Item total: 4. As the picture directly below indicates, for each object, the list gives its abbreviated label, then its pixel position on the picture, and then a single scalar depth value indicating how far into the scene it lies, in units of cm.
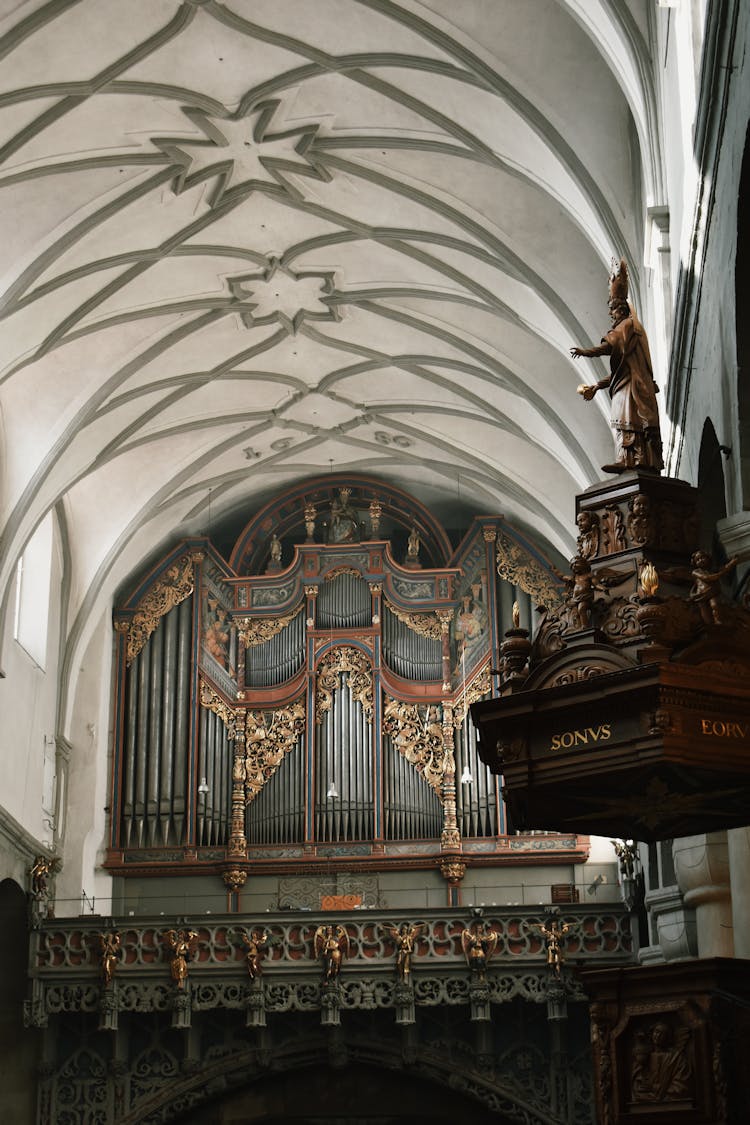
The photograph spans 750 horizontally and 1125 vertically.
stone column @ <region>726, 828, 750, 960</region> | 930
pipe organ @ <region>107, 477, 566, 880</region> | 2302
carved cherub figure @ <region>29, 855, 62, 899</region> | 2092
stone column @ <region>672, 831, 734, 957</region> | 1243
